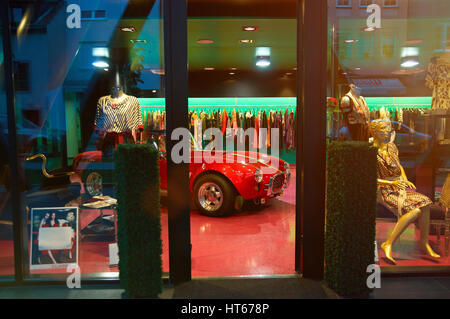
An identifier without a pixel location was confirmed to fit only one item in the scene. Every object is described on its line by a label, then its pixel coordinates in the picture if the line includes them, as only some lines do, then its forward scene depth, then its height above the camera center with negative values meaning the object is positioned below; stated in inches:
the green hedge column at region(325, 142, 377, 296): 100.3 -23.2
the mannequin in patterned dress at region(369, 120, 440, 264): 127.0 -21.7
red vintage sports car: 184.2 -25.2
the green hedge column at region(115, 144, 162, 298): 96.7 -23.8
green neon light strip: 389.7 +37.8
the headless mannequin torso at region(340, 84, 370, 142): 130.8 +8.0
